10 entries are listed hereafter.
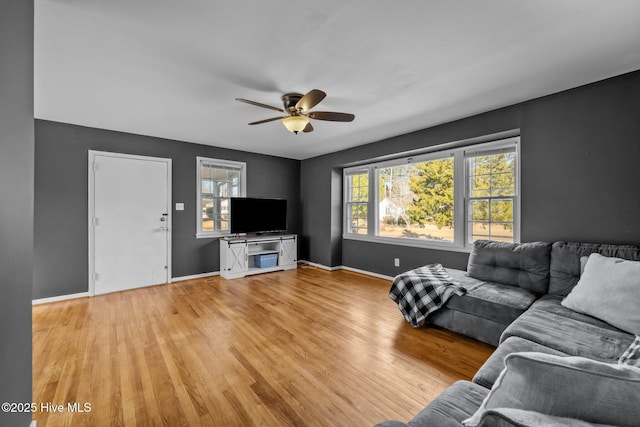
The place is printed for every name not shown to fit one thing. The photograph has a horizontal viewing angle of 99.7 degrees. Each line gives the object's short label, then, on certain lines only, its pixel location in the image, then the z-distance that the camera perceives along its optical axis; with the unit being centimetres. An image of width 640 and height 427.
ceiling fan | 282
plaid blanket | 273
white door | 400
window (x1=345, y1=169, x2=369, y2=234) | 541
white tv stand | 495
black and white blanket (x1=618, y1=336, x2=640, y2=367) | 134
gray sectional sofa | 61
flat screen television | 516
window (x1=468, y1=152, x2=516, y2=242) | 340
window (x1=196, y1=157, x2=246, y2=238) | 503
